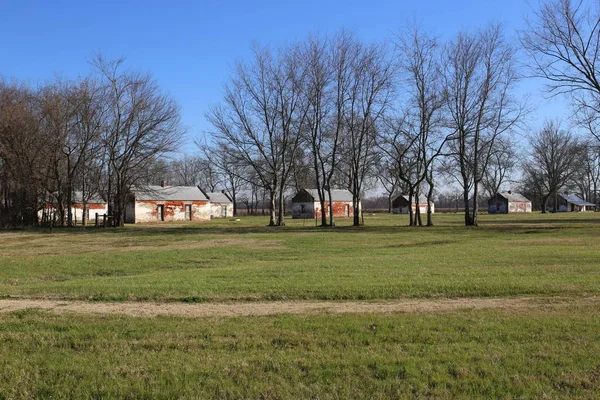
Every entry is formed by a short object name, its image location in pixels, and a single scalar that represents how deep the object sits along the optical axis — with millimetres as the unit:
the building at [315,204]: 84188
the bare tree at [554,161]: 95000
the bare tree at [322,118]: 46000
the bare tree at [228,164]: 49500
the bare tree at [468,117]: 44938
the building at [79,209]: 49156
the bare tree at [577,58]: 35406
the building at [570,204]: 125438
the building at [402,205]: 118688
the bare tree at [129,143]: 47925
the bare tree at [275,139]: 48688
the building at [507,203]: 116512
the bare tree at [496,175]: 89625
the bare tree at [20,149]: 42469
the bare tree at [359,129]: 45969
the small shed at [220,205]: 87875
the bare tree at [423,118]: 44406
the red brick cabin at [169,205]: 64375
